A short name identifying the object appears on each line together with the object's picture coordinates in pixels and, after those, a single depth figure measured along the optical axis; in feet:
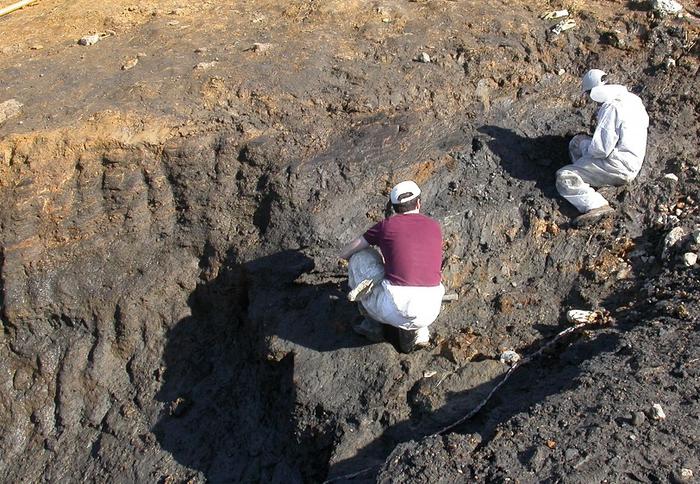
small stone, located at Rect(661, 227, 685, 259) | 19.02
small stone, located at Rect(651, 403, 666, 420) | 14.61
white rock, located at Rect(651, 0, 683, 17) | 23.04
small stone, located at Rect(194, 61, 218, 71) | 22.68
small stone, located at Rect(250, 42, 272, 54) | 23.17
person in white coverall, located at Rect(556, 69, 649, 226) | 19.60
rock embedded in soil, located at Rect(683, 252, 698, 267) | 18.43
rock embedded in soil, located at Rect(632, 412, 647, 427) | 14.54
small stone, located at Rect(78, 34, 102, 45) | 24.56
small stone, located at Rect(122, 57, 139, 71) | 23.22
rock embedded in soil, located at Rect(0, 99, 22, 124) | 21.82
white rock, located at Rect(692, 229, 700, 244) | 18.70
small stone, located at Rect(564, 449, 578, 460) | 14.21
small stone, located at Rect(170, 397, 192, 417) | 21.09
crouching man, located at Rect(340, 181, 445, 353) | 16.87
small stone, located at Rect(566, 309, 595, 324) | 18.42
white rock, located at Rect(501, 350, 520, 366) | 17.98
